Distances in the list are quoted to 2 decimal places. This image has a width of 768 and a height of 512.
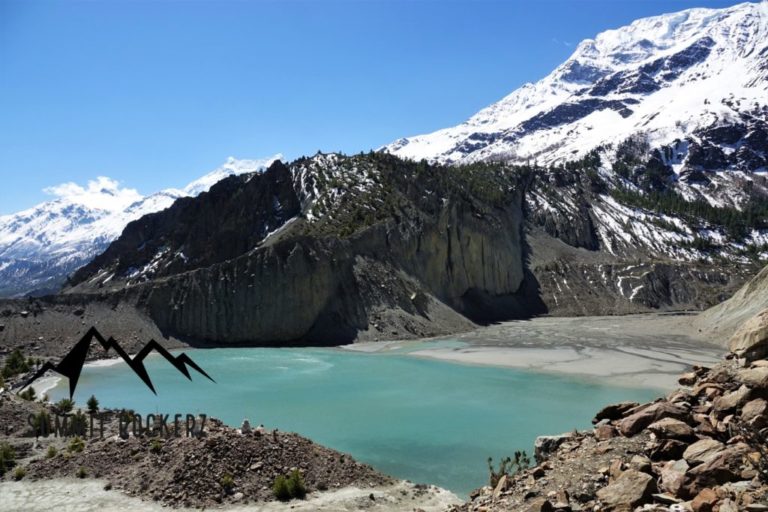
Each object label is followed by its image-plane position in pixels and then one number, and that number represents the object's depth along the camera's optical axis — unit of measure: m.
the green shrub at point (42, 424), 22.91
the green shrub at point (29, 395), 31.48
